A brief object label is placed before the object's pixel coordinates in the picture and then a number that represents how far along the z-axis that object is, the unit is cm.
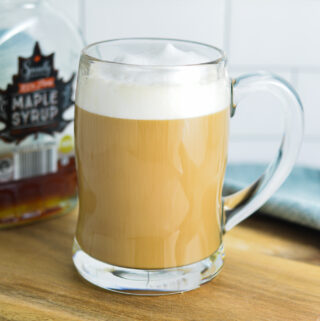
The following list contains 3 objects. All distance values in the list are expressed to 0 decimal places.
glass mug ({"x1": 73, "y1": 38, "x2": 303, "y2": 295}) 45
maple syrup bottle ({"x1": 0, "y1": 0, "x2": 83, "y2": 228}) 52
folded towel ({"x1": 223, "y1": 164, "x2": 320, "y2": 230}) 53
